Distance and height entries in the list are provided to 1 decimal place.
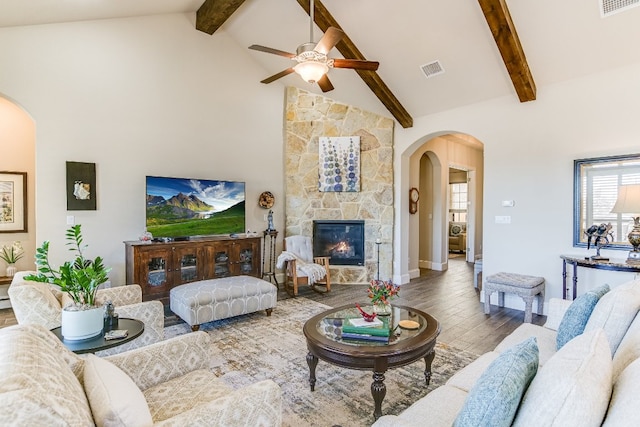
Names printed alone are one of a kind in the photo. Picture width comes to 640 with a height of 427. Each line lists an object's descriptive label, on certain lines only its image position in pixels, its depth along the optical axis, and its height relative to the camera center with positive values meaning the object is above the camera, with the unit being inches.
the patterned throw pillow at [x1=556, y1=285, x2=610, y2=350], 71.2 -22.2
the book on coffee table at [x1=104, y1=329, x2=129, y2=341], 80.1 -29.3
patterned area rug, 89.3 -51.1
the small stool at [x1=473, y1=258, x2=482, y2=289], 216.2 -39.4
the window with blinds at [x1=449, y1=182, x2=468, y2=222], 420.8 +11.0
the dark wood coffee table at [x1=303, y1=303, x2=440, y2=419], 82.7 -33.9
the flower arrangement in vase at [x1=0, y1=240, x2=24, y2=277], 181.2 -23.3
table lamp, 134.5 +1.6
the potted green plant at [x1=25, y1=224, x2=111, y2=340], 77.3 -19.9
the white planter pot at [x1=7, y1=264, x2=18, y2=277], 178.7 -31.3
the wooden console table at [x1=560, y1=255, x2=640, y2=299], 131.5 -21.5
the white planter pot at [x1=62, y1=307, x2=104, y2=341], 77.4 -25.6
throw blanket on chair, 205.6 -34.7
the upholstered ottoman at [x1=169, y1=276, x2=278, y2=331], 142.3 -38.3
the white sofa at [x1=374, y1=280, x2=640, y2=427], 34.2 -19.7
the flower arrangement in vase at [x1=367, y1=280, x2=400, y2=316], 105.0 -25.4
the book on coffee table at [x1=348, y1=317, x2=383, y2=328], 94.9 -31.3
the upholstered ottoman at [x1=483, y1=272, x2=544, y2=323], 156.9 -35.7
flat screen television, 184.5 +2.1
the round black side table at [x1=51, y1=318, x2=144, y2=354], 74.3 -29.6
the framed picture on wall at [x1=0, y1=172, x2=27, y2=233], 184.9 +4.4
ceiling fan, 126.8 +58.4
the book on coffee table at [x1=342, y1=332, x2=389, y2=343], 89.4 -32.8
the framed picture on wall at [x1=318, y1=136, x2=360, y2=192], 245.3 +33.5
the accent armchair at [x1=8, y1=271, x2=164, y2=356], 93.4 -29.9
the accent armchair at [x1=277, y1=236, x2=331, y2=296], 205.6 -33.9
